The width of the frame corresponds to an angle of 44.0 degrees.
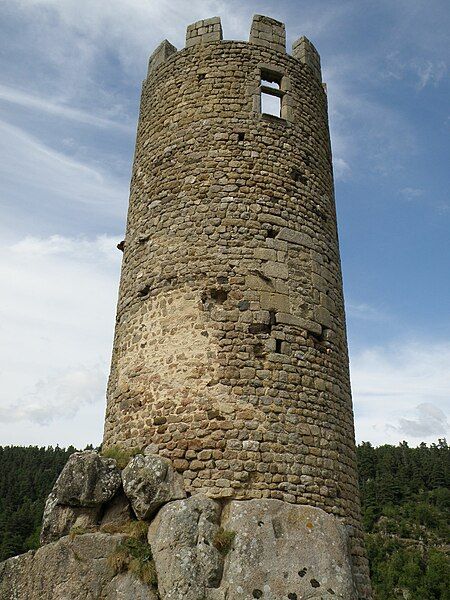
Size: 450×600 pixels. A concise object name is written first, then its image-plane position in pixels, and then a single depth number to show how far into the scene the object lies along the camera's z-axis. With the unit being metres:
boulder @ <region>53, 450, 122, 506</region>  6.79
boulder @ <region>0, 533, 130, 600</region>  6.02
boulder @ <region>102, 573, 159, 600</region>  5.86
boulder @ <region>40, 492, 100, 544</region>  6.76
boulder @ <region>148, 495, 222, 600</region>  5.75
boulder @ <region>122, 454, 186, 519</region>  6.48
